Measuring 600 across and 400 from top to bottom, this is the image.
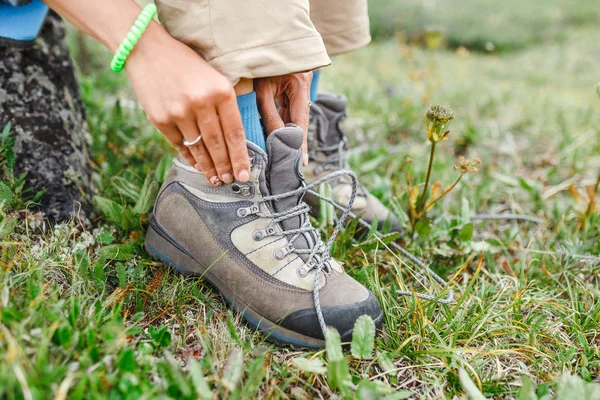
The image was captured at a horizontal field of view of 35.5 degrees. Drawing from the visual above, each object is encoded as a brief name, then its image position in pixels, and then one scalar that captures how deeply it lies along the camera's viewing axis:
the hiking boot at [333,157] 1.13
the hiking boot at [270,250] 0.90
